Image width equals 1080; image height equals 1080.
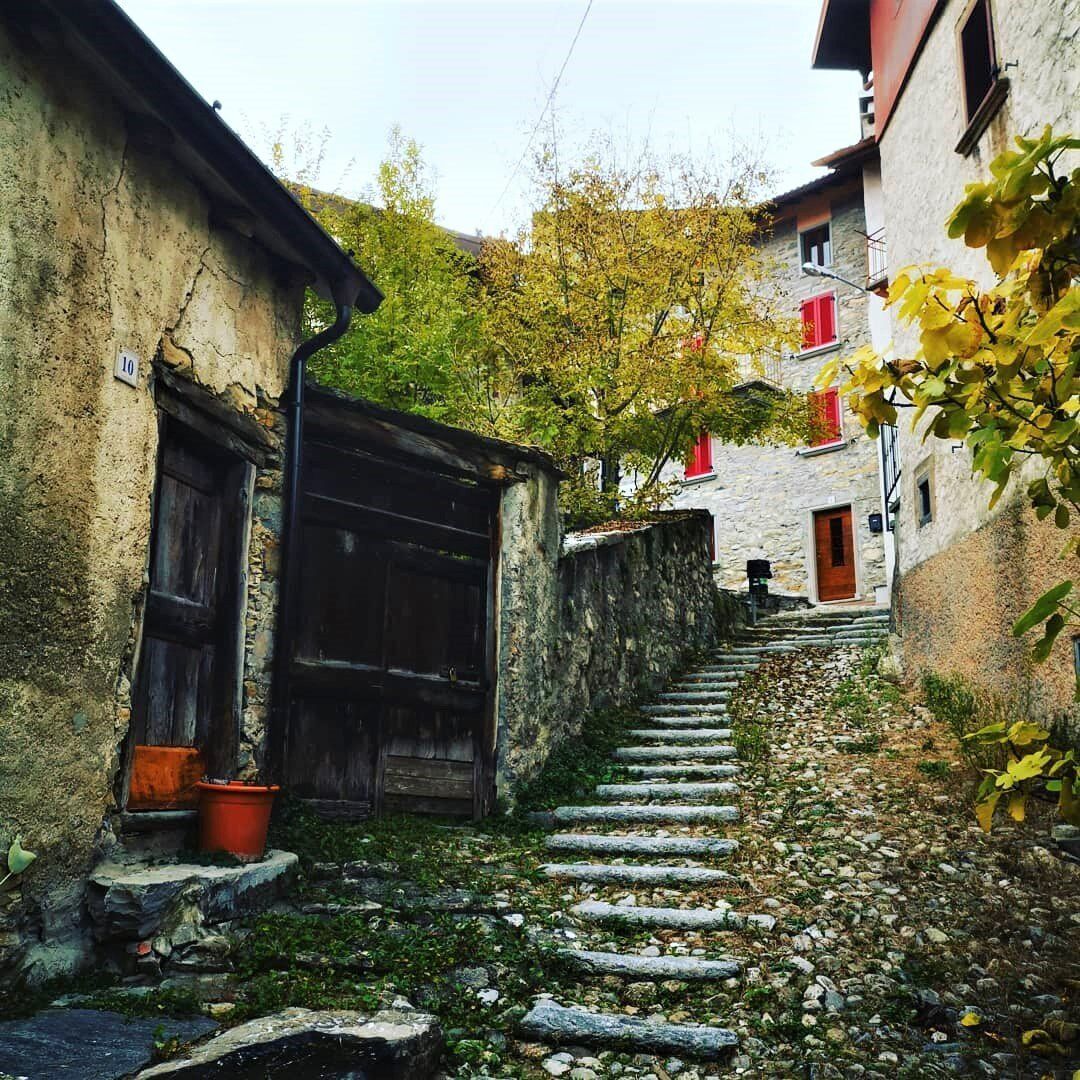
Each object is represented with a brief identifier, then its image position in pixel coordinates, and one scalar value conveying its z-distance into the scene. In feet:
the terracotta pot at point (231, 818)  14.35
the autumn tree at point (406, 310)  32.81
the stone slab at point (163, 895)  11.80
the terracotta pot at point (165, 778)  14.08
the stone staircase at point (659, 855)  11.50
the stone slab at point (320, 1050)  8.80
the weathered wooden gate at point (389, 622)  18.69
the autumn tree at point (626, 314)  38.70
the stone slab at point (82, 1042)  8.29
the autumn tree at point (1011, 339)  5.99
